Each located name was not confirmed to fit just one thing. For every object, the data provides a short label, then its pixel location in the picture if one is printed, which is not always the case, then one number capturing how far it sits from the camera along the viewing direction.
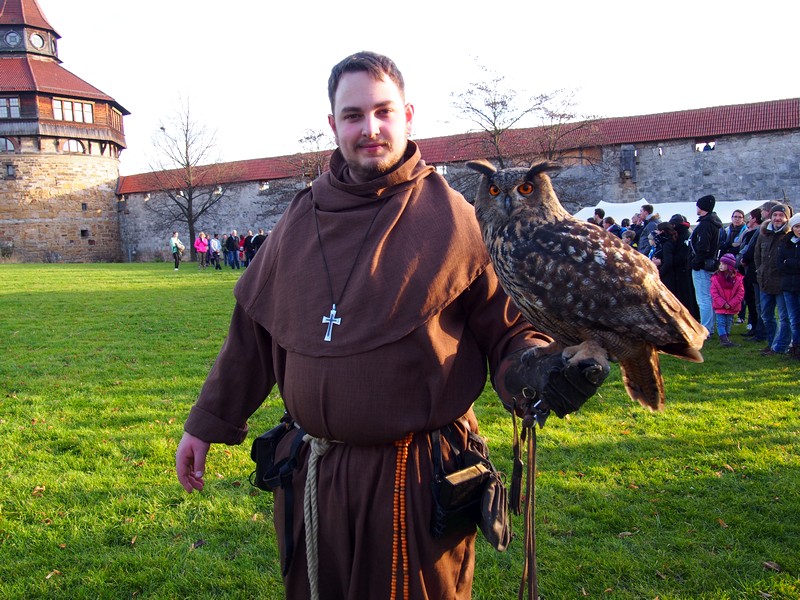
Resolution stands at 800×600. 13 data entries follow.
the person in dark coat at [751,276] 8.73
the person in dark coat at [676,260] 8.58
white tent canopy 18.48
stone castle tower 38.78
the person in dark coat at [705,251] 8.16
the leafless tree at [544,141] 25.81
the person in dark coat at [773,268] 7.47
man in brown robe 1.89
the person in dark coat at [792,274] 7.26
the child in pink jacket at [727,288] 8.21
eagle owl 2.04
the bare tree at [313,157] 34.72
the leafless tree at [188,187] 38.22
